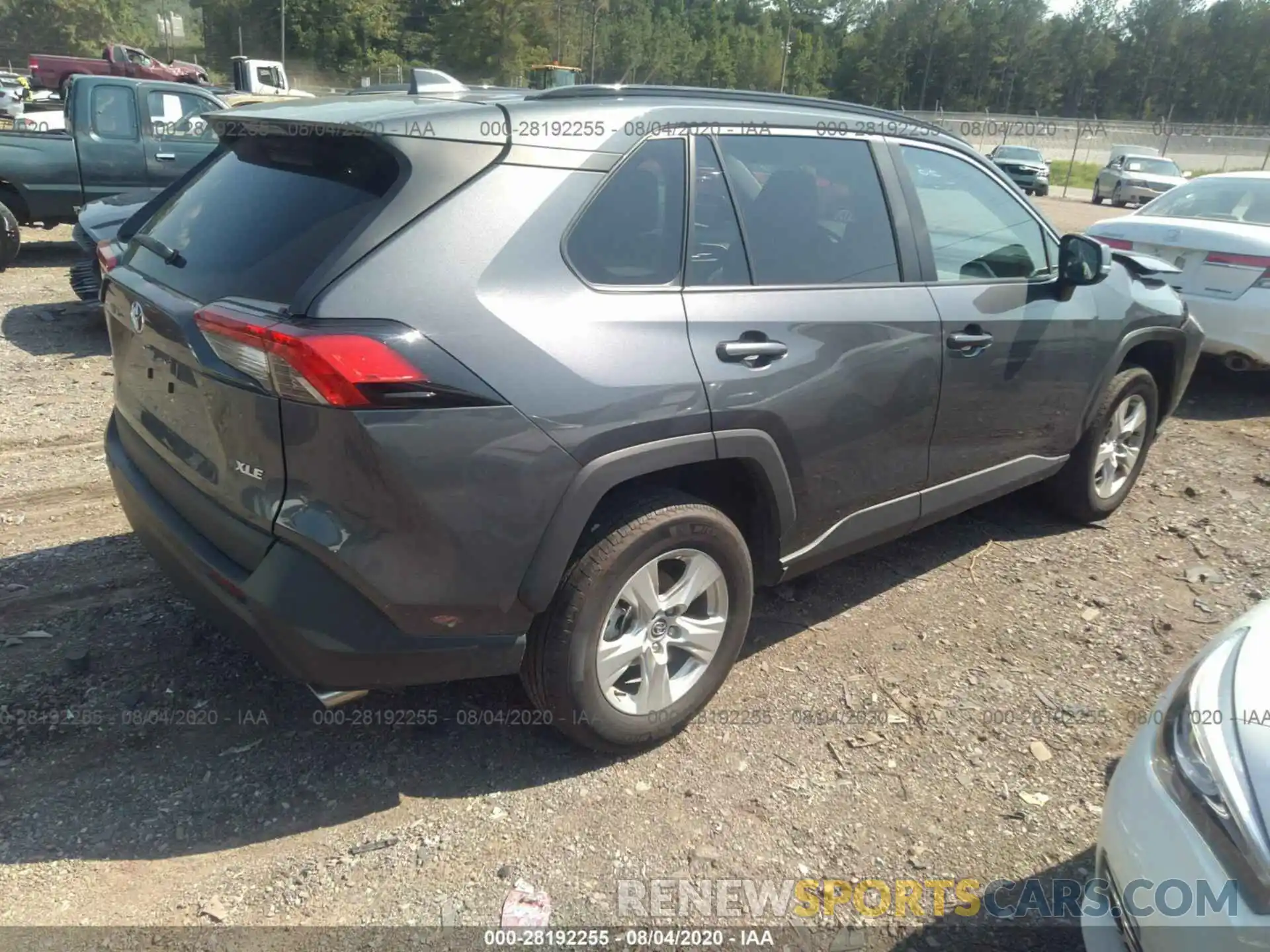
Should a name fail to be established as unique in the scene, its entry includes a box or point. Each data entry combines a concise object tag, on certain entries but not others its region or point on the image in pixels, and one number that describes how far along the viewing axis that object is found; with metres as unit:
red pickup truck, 33.62
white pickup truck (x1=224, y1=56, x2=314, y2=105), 21.34
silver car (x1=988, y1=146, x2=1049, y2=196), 28.72
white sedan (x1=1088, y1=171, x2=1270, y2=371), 6.27
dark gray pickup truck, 8.99
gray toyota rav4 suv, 2.24
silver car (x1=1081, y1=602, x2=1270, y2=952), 1.66
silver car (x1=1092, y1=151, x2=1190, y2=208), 28.00
